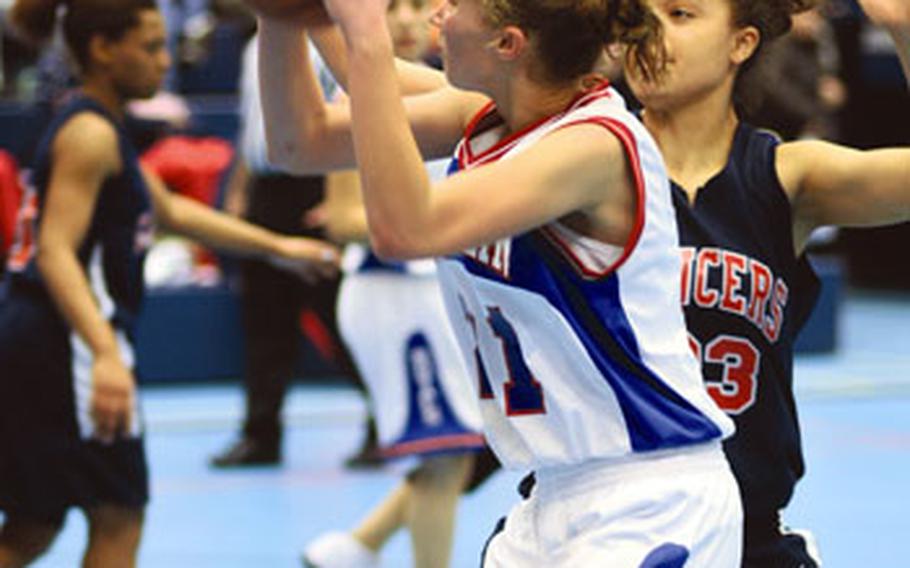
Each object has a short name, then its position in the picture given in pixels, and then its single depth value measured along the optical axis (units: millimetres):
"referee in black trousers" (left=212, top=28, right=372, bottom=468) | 10967
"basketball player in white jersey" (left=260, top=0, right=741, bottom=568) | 3818
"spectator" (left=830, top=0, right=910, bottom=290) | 19077
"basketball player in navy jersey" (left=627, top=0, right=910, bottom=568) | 4620
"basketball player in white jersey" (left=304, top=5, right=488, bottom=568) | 7623
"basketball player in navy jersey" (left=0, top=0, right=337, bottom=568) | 6369
